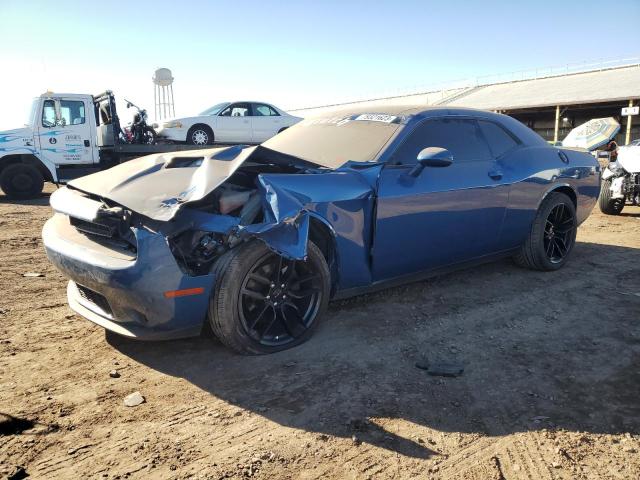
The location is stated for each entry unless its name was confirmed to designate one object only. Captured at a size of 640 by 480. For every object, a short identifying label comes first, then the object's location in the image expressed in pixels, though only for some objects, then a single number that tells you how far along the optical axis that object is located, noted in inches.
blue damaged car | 104.8
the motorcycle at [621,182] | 311.4
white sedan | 486.9
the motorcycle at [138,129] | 455.2
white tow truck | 404.8
